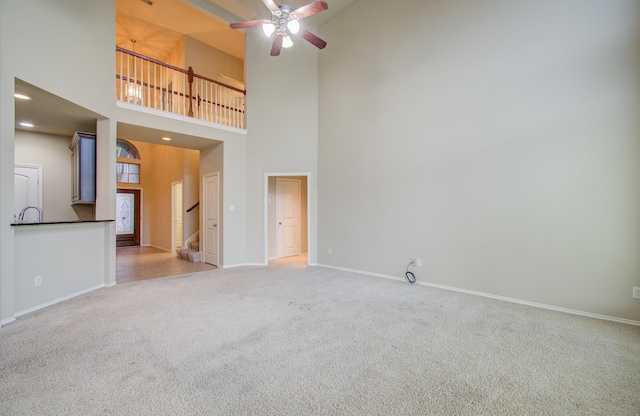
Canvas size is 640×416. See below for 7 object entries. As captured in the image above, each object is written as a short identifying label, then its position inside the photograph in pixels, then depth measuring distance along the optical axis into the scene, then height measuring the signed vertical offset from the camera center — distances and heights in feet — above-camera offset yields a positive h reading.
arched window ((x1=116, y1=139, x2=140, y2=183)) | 29.37 +4.78
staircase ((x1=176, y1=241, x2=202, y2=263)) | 20.99 -3.57
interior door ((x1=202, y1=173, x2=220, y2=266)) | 19.54 -0.76
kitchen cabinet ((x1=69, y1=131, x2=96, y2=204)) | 14.15 +2.10
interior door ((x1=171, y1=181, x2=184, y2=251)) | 26.20 -0.53
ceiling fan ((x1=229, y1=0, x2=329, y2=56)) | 10.87 +7.85
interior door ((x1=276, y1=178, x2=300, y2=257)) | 22.66 -0.79
